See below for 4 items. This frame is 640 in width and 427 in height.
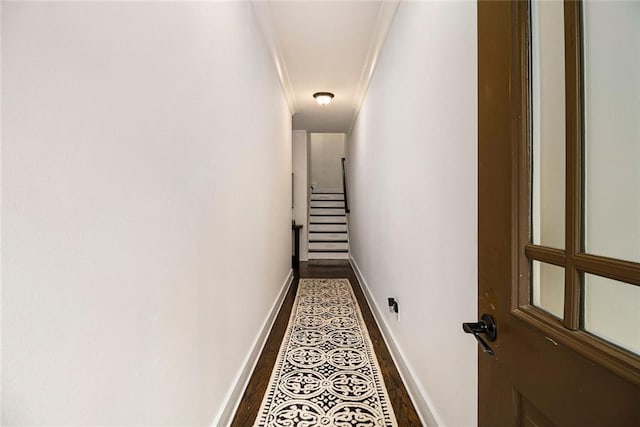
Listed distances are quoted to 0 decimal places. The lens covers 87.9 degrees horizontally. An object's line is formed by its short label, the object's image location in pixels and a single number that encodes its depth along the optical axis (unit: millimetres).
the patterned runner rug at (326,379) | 1721
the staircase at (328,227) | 7145
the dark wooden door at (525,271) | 501
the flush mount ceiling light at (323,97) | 4433
